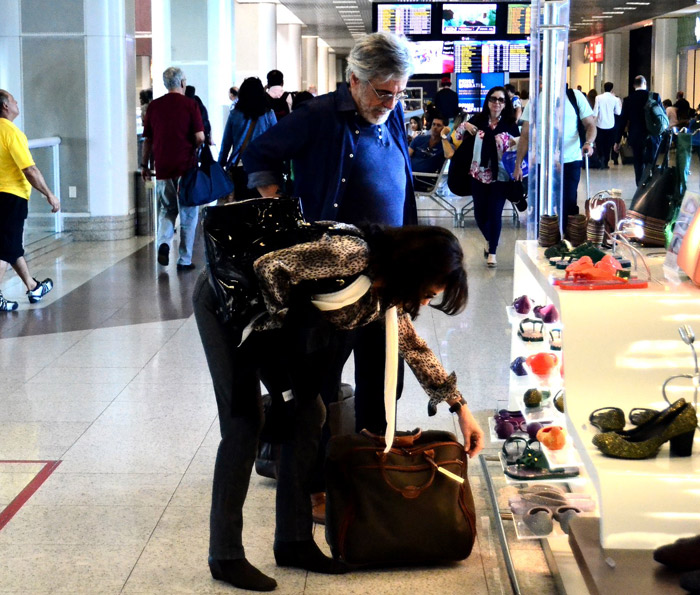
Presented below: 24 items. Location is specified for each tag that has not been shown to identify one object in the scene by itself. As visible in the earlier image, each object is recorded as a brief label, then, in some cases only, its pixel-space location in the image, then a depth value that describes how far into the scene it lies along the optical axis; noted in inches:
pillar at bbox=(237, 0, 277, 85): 898.1
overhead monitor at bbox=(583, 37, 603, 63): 1541.6
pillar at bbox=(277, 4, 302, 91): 1111.0
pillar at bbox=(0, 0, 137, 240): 414.9
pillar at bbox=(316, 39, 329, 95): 1584.8
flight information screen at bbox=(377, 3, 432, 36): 623.8
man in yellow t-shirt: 264.8
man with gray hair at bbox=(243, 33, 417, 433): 137.9
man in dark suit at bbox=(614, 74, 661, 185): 610.2
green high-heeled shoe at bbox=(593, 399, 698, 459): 94.7
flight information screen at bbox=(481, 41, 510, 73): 629.0
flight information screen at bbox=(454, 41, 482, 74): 636.7
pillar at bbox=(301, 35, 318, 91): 1395.2
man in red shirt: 347.9
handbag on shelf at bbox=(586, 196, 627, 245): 138.4
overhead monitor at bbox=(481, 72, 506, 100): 634.8
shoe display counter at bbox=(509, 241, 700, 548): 103.0
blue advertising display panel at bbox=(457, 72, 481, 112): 644.1
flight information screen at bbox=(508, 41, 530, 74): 624.1
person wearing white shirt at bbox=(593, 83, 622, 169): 843.4
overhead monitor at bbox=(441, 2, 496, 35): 624.7
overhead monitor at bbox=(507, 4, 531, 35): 616.7
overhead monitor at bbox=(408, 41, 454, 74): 640.4
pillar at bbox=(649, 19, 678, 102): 1223.5
